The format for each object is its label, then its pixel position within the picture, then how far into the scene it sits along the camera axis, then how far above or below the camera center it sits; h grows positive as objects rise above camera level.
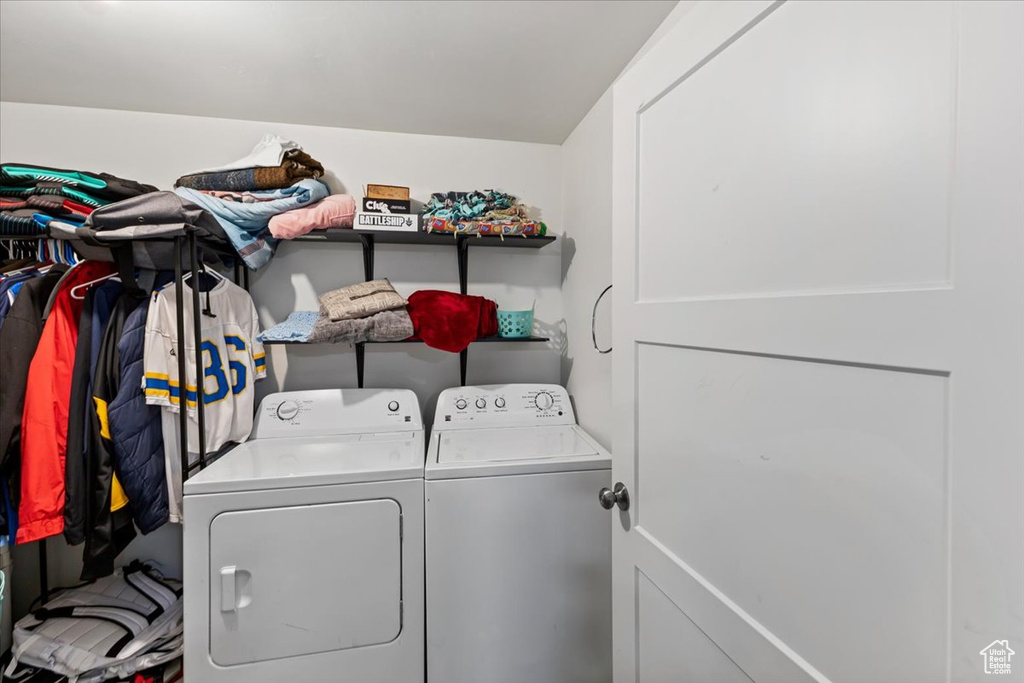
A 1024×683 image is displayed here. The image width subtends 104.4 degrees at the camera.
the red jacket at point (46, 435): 1.33 -0.33
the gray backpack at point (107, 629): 1.40 -1.10
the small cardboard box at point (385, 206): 1.72 +0.56
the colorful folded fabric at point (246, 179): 1.66 +0.65
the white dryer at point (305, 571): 1.24 -0.77
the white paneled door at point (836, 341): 0.41 -0.02
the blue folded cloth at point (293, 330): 1.65 +0.01
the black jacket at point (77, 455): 1.35 -0.40
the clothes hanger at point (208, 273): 1.55 +0.24
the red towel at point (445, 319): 1.71 +0.06
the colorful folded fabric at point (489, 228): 1.73 +0.46
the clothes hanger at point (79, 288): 1.42 +0.17
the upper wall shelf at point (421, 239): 1.77 +0.44
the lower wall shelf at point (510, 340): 1.84 -0.04
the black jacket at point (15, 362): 1.34 -0.09
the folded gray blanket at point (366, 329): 1.62 +0.02
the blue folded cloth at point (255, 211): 1.57 +0.49
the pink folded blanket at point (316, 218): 1.63 +0.49
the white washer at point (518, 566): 1.36 -0.83
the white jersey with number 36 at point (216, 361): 1.44 -0.11
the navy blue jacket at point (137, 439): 1.40 -0.37
